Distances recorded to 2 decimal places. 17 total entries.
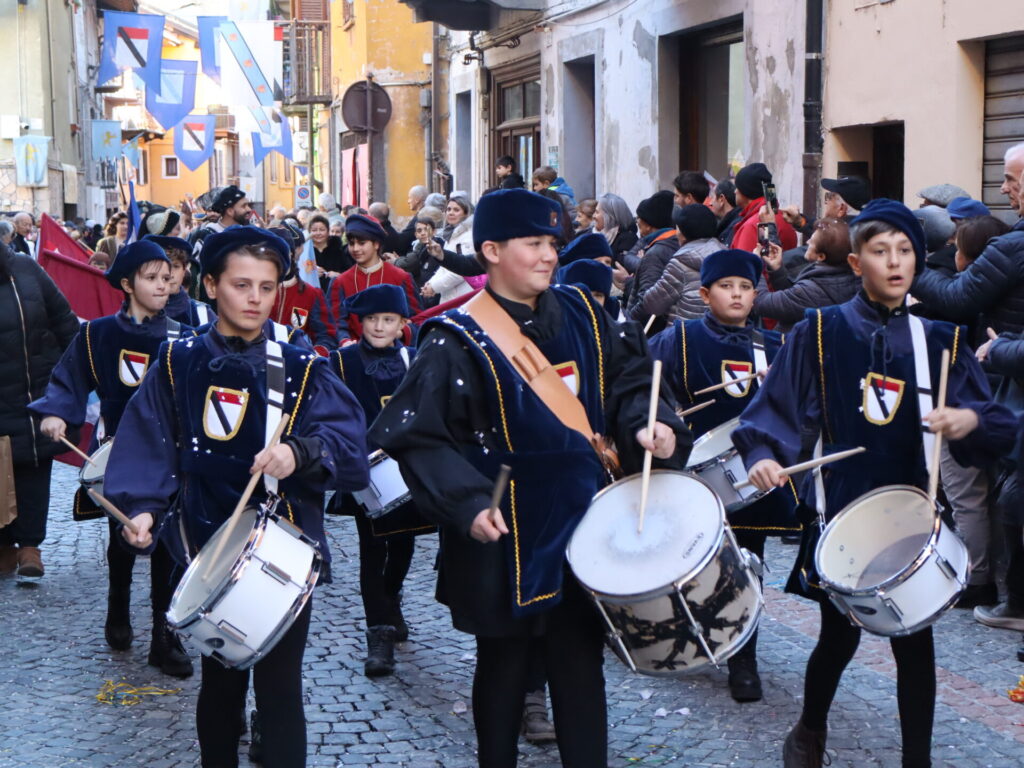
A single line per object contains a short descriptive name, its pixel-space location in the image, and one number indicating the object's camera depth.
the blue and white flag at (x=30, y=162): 32.94
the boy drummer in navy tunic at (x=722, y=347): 6.27
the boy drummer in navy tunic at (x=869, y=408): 4.48
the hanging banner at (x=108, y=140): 34.12
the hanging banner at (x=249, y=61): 22.81
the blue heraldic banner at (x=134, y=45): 22.19
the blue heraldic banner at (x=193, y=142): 23.95
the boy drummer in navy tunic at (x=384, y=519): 6.40
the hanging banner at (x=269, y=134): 23.67
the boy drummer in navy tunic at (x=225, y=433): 4.48
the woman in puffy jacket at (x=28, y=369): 8.01
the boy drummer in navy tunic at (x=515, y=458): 4.09
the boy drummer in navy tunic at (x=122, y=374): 6.27
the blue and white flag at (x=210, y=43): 22.73
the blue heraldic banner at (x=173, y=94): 22.30
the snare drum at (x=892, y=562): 4.05
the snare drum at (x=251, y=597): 4.02
